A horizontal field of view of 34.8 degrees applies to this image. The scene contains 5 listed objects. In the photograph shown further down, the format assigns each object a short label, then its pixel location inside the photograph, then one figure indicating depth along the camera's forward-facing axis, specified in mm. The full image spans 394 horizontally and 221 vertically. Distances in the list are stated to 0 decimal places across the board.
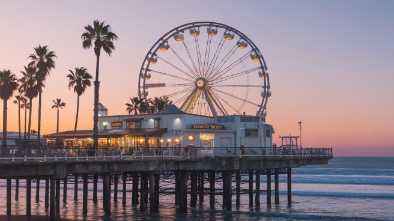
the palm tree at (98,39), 65125
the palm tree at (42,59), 77000
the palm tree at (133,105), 107750
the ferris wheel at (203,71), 86750
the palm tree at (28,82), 79300
